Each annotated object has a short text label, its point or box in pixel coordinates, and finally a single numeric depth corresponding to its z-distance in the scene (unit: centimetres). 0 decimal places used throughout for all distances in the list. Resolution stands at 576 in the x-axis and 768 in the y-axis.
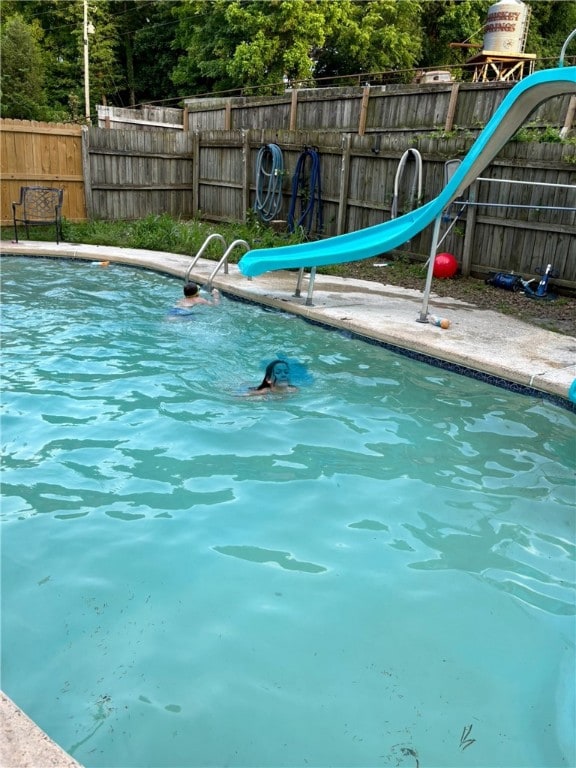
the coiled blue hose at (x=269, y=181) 1229
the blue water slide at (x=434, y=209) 581
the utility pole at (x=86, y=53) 2630
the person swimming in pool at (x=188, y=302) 749
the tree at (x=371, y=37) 2320
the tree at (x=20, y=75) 2564
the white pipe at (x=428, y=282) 672
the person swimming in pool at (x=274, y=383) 541
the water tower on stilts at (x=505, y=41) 1927
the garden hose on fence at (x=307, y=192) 1170
